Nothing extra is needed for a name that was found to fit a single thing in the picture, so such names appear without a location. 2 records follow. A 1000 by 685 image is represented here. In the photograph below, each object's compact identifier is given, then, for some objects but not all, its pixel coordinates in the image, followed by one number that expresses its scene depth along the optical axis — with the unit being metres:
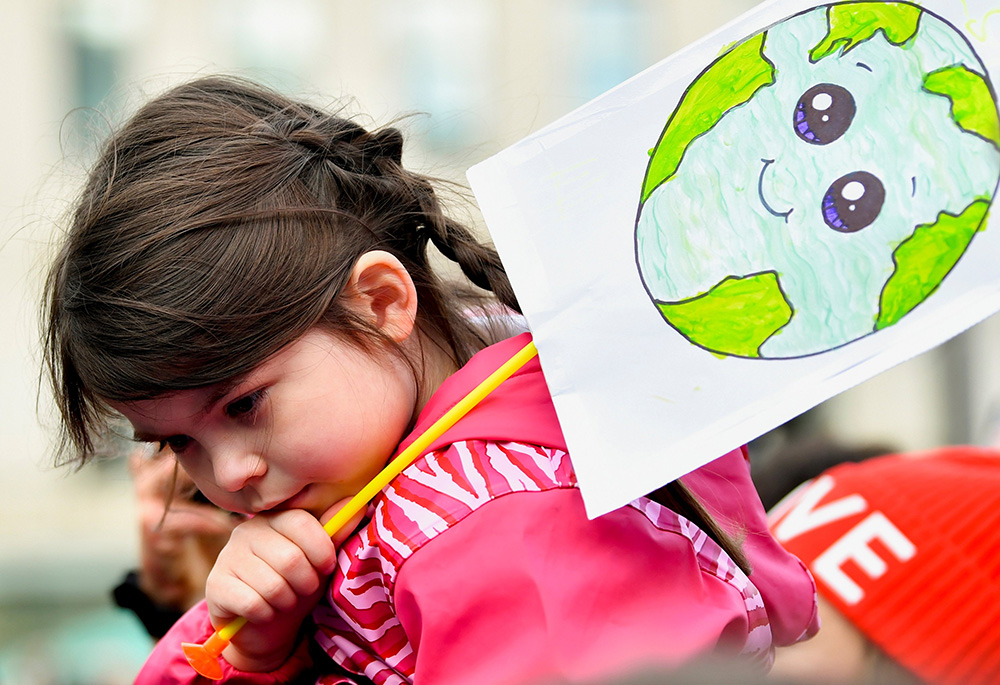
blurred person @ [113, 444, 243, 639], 4.11
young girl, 3.62
